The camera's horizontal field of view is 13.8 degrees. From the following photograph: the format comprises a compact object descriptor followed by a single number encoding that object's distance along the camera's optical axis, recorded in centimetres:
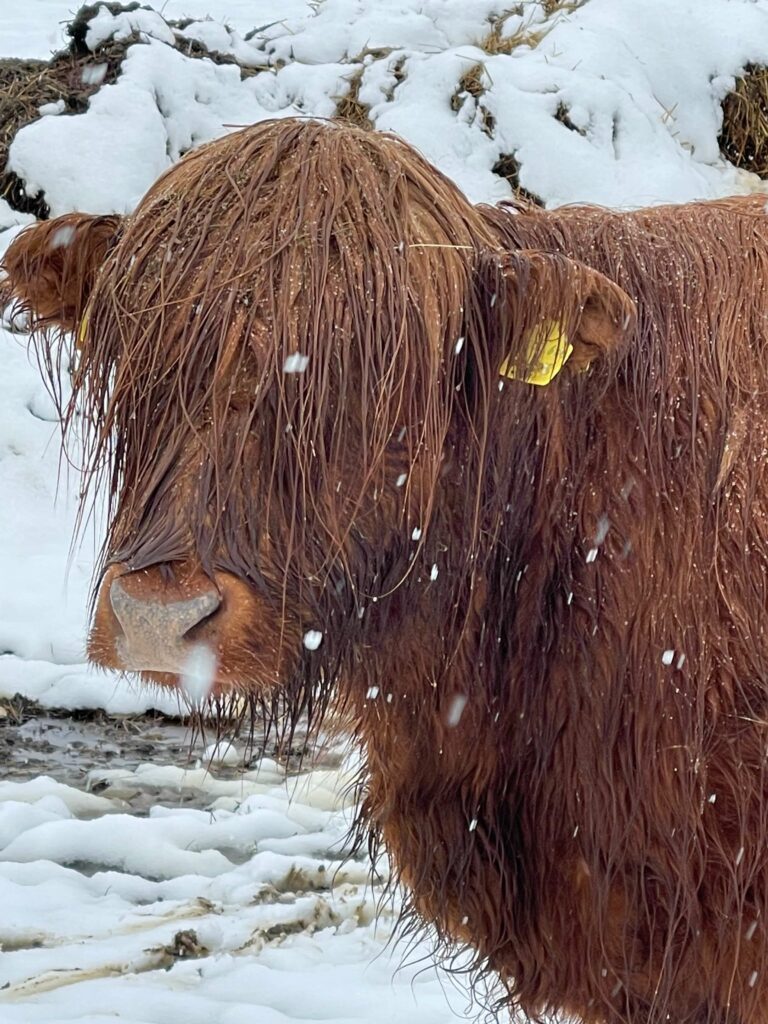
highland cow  288
